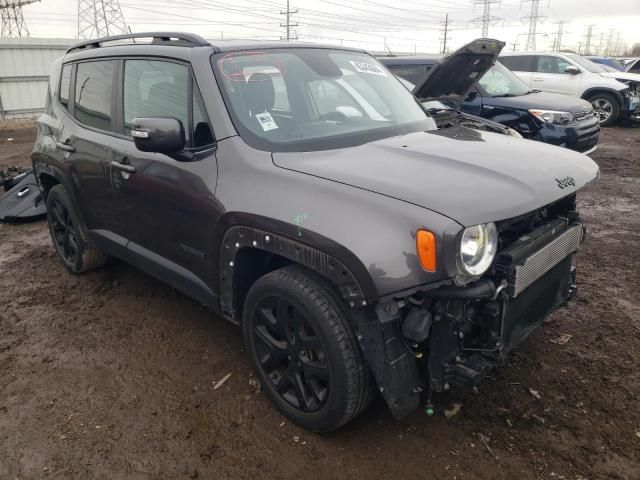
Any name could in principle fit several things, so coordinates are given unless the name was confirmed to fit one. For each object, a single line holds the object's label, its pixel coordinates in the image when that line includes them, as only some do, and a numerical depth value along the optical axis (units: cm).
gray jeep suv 220
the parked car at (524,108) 777
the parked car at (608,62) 1950
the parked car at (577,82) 1295
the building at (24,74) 1622
